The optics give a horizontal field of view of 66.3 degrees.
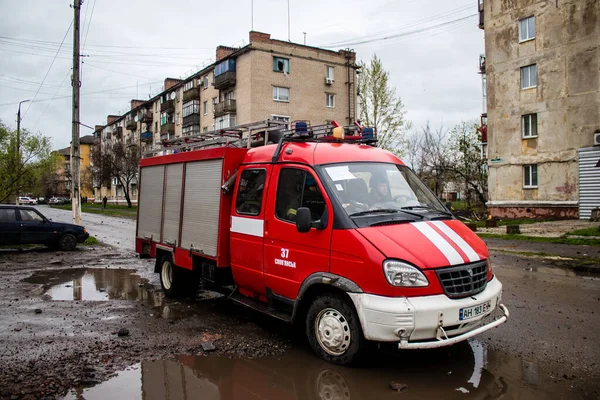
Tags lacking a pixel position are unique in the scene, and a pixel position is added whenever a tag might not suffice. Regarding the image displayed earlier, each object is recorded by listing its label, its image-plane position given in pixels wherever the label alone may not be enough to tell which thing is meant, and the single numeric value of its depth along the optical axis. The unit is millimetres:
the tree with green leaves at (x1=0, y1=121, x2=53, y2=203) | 25703
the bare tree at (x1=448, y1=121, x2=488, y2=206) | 34688
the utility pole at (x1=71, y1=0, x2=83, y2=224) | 17453
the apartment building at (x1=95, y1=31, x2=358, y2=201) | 41688
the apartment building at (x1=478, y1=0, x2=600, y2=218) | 23672
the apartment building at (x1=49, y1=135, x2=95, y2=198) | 106475
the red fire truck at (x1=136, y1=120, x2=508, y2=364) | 4273
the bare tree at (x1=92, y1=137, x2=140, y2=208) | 54344
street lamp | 26000
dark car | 14680
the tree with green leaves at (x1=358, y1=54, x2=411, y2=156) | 37688
